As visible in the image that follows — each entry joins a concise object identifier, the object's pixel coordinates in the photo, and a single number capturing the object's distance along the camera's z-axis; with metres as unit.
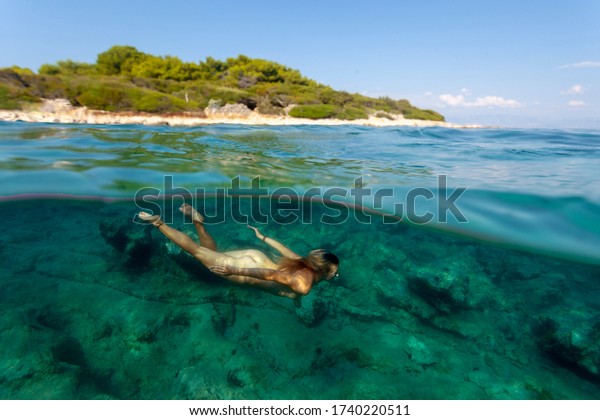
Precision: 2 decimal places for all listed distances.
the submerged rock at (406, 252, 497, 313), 7.23
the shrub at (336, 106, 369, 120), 32.25
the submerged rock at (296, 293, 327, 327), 6.55
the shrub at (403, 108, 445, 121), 41.51
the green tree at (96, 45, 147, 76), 41.81
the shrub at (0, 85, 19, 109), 18.96
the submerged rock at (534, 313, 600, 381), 5.73
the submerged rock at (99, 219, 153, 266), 7.71
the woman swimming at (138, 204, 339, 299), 4.88
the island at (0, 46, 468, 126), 21.64
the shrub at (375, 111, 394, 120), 37.07
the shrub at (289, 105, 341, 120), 31.05
